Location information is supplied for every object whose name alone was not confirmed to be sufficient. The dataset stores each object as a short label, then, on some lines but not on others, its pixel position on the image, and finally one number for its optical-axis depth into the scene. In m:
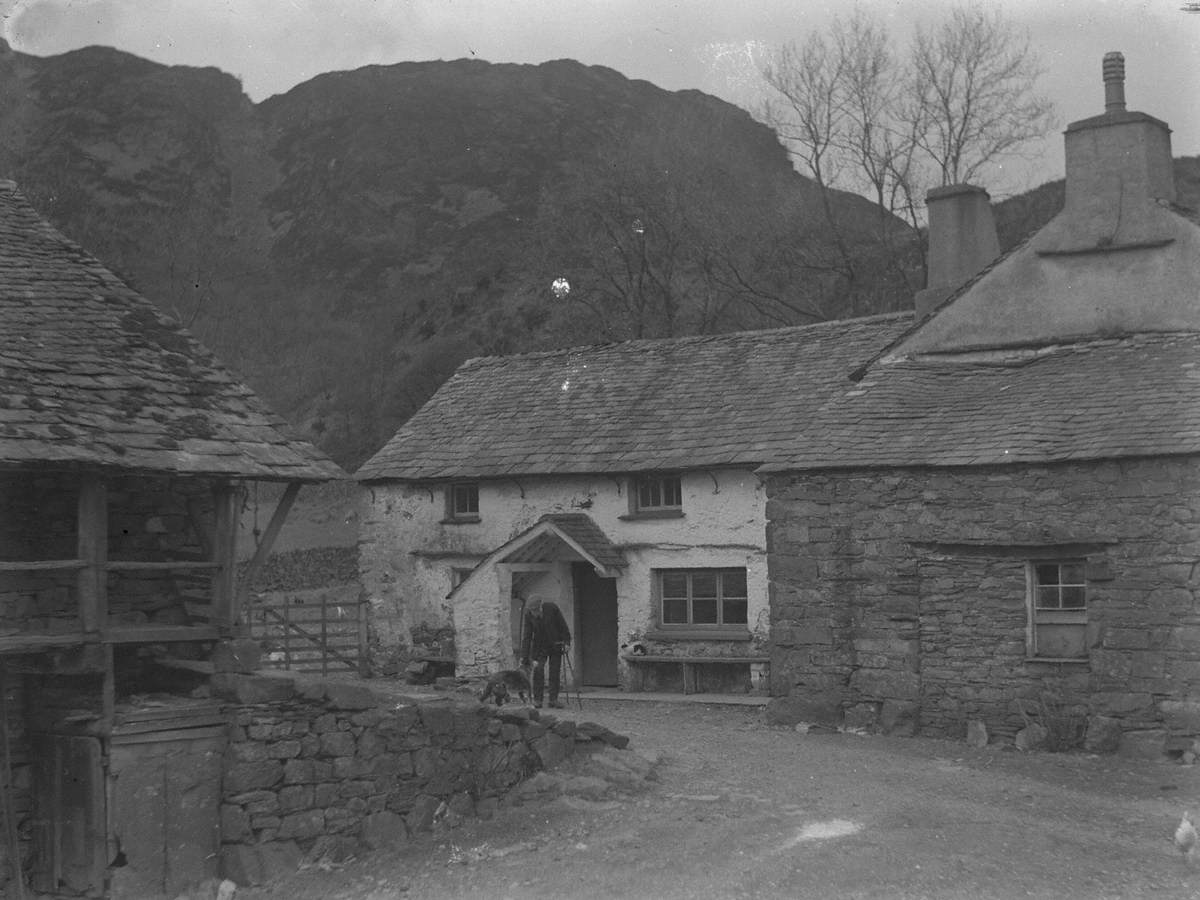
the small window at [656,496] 23.11
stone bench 21.73
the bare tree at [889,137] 37.38
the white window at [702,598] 22.38
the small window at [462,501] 25.14
